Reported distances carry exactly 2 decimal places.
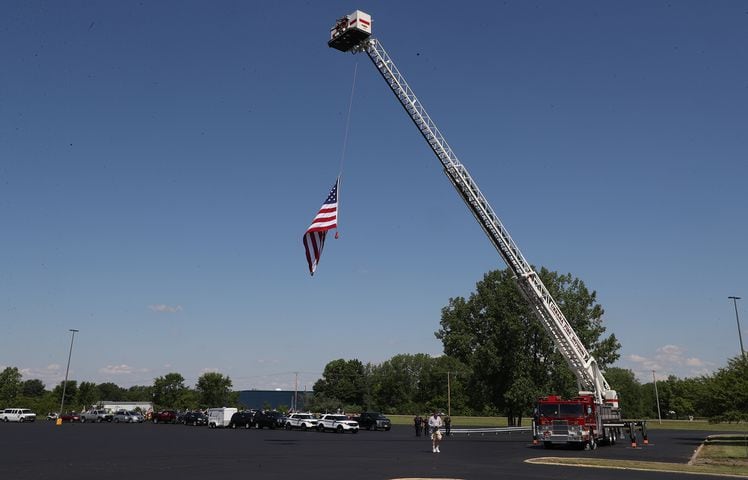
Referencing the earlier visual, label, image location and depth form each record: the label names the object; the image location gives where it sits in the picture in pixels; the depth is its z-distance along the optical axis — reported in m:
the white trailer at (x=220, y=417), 59.78
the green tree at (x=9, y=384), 122.75
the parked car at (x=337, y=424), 52.75
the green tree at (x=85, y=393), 133.88
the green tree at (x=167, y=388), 144.00
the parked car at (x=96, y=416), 76.75
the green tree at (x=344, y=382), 164.00
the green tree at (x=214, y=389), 130.38
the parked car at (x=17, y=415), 73.94
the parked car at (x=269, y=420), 58.25
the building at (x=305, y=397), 150.43
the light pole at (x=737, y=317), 65.86
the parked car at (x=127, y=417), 74.12
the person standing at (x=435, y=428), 27.53
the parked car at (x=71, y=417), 79.31
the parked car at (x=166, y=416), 72.50
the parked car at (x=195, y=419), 65.00
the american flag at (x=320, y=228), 27.33
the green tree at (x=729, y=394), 36.62
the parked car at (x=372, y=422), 58.91
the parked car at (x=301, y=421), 57.53
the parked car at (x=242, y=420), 59.31
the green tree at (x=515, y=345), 60.91
